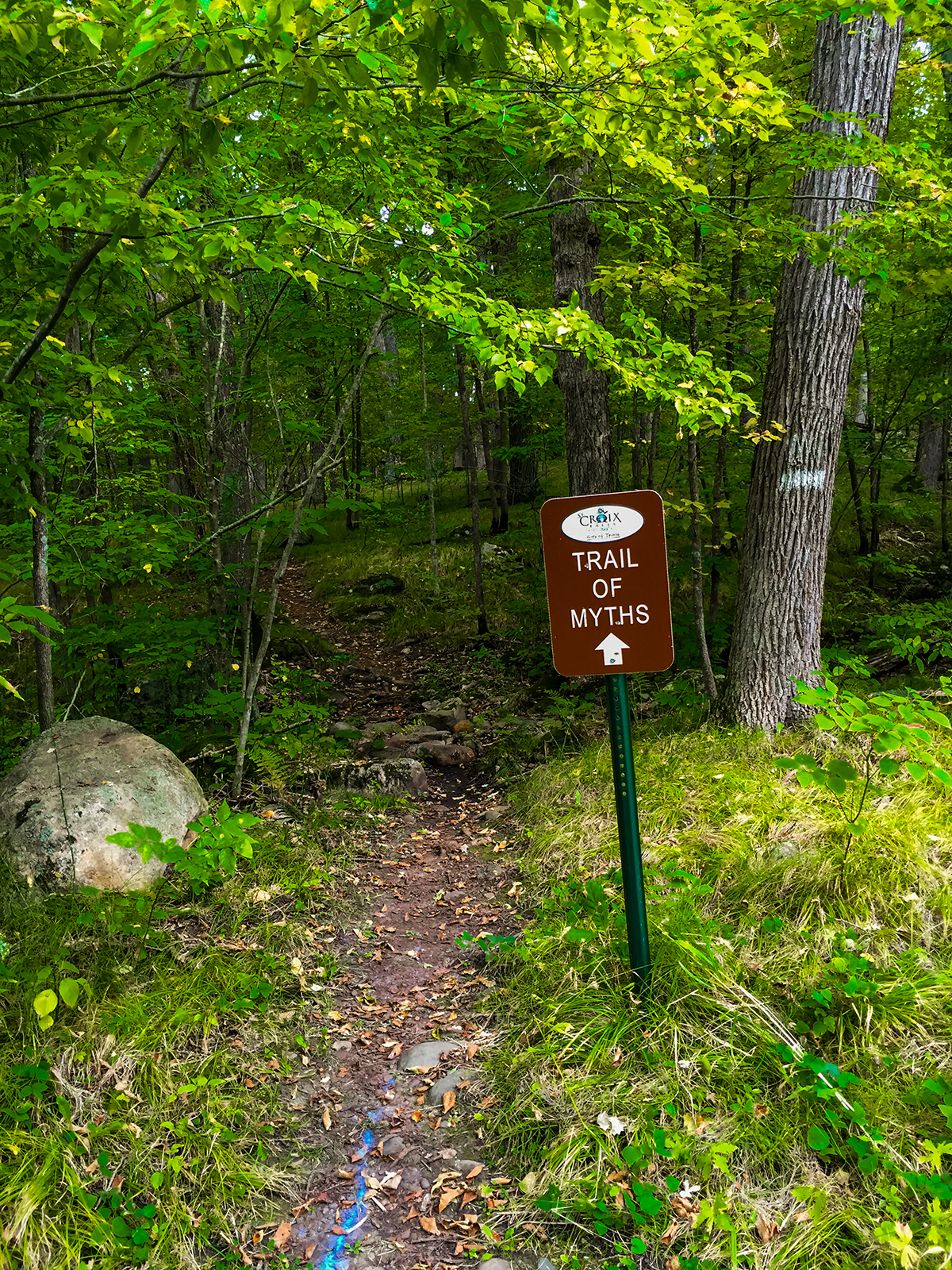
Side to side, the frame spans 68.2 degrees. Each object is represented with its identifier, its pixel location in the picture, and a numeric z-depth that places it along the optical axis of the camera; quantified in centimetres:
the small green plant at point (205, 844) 297
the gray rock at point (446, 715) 839
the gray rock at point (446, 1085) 333
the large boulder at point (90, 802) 426
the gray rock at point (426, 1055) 354
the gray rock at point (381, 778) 664
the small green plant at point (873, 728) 273
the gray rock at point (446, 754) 745
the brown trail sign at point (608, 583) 285
